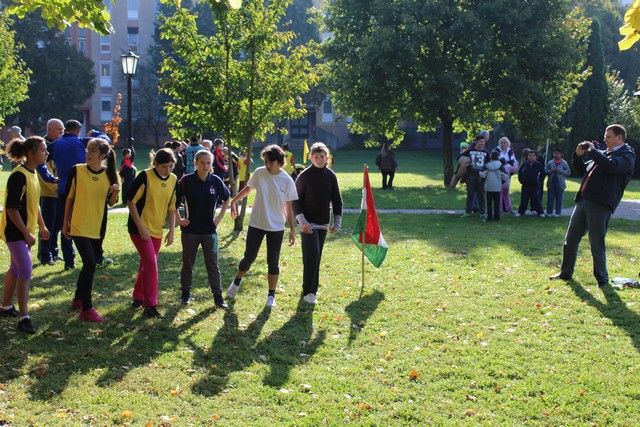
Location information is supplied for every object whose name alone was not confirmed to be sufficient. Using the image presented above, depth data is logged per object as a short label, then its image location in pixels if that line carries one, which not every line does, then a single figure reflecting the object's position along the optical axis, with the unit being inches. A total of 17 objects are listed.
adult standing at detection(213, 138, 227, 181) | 660.7
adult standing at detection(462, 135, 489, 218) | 645.9
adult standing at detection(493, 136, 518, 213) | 673.6
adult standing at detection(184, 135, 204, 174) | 577.0
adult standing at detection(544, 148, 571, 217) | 658.8
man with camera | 341.7
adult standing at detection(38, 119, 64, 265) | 377.3
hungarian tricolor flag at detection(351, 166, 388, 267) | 371.6
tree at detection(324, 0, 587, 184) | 1012.5
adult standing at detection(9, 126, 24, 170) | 500.8
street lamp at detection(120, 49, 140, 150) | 730.2
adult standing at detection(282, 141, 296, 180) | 775.7
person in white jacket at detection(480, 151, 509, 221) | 633.0
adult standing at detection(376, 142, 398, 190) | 1016.9
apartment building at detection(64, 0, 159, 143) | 2615.7
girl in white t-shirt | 305.1
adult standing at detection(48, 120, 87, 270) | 372.2
